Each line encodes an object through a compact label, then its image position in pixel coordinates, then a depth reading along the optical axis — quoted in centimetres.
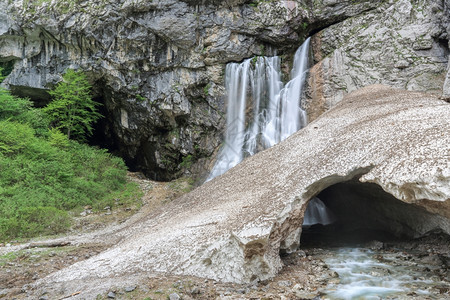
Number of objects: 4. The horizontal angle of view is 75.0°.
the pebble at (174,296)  540
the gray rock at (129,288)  571
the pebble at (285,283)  606
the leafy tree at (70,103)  2064
